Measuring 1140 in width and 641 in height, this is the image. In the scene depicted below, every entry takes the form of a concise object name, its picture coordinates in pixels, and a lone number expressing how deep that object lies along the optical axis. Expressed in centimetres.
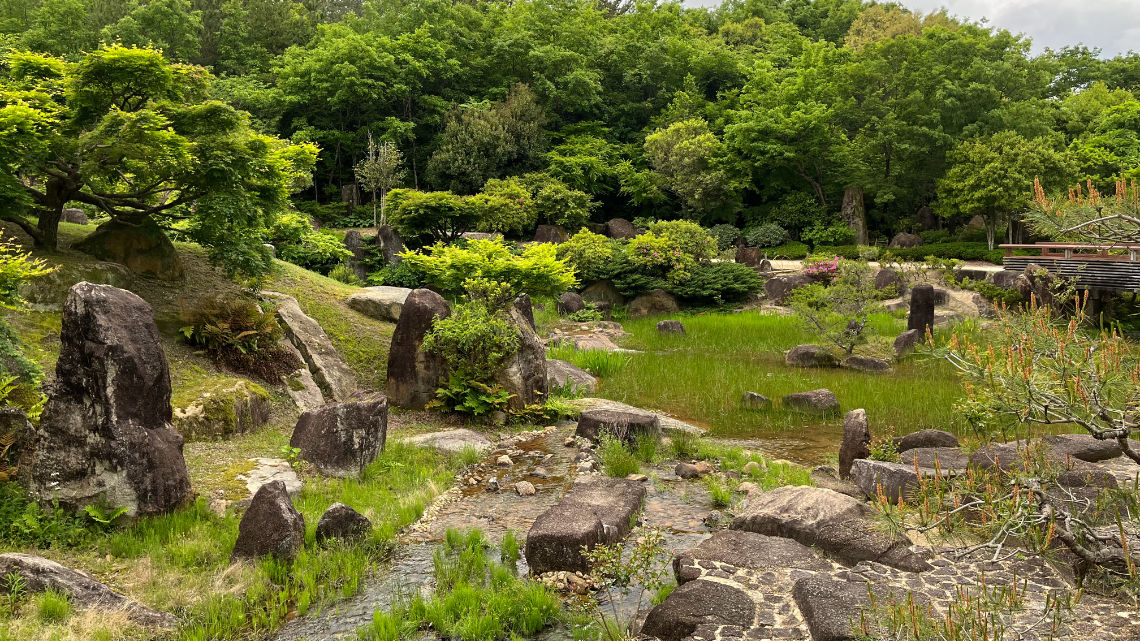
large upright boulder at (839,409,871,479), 879
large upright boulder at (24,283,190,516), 624
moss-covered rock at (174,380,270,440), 850
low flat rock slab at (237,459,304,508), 754
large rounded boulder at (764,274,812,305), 2583
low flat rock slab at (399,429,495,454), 971
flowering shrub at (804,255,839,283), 2563
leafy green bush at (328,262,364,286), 2231
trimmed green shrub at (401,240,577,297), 1247
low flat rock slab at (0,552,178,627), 512
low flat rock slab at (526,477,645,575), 630
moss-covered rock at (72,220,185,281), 1138
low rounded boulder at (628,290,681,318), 2522
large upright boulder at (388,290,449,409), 1148
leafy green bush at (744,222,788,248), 3759
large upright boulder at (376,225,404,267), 2691
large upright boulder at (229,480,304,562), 613
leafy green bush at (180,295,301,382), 1038
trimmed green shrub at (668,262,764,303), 2512
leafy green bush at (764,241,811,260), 3575
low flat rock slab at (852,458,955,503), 717
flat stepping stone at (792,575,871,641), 476
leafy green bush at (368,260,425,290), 2467
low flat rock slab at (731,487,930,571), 596
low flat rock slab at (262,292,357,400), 1148
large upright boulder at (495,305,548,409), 1148
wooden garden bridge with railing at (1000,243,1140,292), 1827
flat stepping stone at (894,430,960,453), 926
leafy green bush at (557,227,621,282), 2559
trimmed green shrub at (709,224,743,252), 3731
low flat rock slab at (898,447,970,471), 795
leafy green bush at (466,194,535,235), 3194
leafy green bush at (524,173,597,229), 3434
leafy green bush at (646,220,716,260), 2567
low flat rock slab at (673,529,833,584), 591
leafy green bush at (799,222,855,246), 3625
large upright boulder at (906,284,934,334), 1759
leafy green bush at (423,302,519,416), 1104
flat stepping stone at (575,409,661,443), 998
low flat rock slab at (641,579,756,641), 509
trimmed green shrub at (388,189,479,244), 2556
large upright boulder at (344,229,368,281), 2658
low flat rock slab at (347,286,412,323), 1392
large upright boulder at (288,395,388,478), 834
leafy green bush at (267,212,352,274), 1398
